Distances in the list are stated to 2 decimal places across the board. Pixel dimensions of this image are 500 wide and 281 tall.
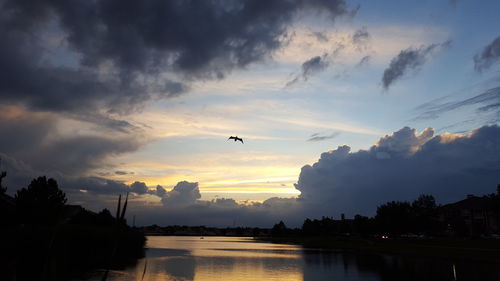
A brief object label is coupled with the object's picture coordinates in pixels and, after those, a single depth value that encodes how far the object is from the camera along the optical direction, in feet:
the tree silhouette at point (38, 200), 185.88
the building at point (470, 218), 400.06
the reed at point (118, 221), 13.05
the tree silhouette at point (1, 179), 158.22
